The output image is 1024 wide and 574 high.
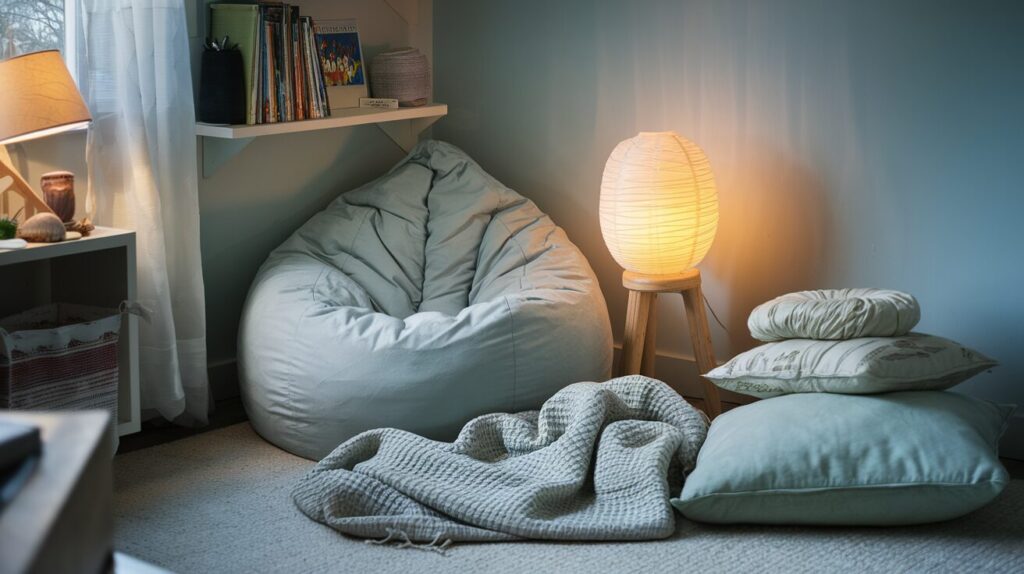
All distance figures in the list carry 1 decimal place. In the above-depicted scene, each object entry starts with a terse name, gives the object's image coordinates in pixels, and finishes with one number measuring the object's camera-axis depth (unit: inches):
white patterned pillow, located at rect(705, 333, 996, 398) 89.2
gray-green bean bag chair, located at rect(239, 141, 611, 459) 97.7
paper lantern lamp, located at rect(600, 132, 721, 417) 107.6
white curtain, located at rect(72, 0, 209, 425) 97.7
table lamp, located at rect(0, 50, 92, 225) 84.0
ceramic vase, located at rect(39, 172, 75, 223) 90.5
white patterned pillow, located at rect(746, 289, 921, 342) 93.3
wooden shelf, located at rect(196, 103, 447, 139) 106.4
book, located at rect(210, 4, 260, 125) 108.0
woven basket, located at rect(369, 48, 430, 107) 128.6
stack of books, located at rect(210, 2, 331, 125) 108.6
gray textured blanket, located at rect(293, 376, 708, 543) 83.8
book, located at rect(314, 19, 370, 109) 124.6
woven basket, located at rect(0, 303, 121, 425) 86.9
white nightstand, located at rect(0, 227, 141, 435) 95.4
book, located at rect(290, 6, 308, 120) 113.5
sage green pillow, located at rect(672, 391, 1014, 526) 82.0
